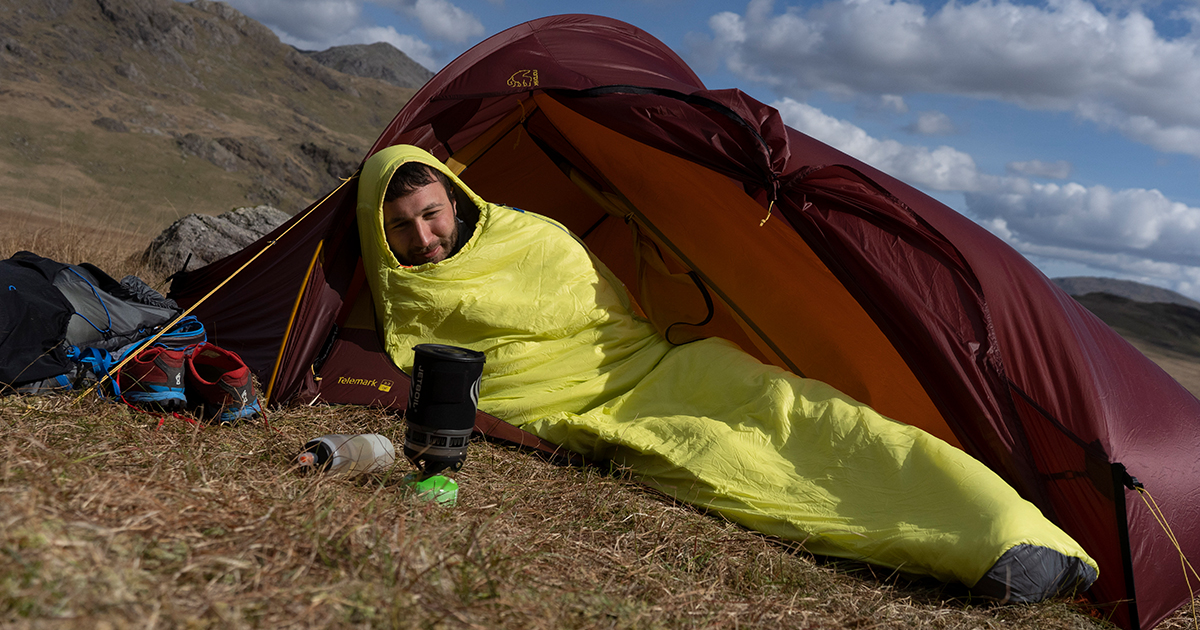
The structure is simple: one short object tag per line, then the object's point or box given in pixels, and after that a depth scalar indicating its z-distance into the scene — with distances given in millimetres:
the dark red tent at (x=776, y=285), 2520
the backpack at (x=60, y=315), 2814
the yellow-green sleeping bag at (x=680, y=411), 2246
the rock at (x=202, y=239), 6430
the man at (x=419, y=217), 3367
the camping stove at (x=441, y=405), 2111
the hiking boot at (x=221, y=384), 2801
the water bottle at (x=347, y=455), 2314
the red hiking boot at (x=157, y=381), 2807
